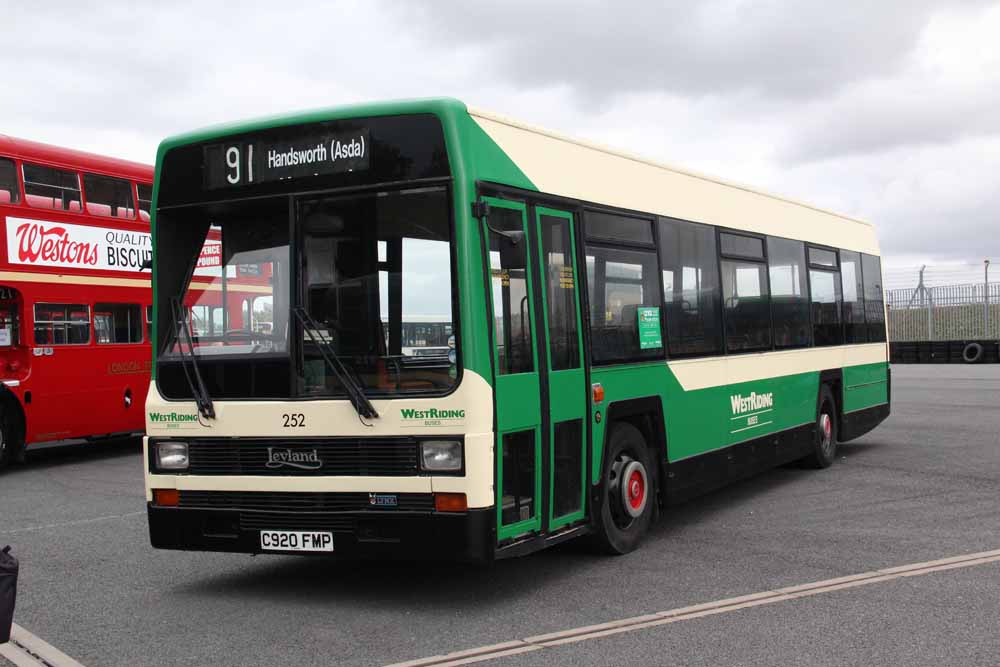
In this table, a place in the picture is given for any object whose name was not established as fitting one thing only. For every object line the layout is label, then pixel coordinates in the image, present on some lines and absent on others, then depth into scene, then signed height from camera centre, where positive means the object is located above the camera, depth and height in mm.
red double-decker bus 15125 +1342
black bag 4688 -820
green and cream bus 6543 +192
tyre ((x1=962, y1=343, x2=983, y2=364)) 40125 -66
